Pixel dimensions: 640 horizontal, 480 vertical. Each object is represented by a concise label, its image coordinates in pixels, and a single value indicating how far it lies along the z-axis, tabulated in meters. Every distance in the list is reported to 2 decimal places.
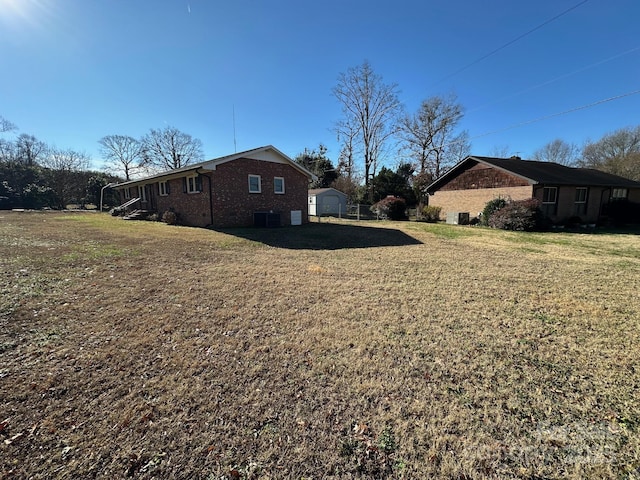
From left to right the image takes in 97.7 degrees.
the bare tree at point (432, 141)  30.48
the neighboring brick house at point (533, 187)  16.52
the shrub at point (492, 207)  16.59
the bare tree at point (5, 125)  31.61
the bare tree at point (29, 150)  33.88
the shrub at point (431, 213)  20.80
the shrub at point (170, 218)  16.00
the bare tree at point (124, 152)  41.62
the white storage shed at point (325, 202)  28.42
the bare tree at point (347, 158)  31.86
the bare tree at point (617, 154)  29.42
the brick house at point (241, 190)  13.59
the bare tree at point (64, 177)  30.47
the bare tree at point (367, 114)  29.69
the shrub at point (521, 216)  14.63
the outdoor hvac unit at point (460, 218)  18.73
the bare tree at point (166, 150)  41.84
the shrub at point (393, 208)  21.86
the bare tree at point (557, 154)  37.56
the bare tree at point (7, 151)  32.22
